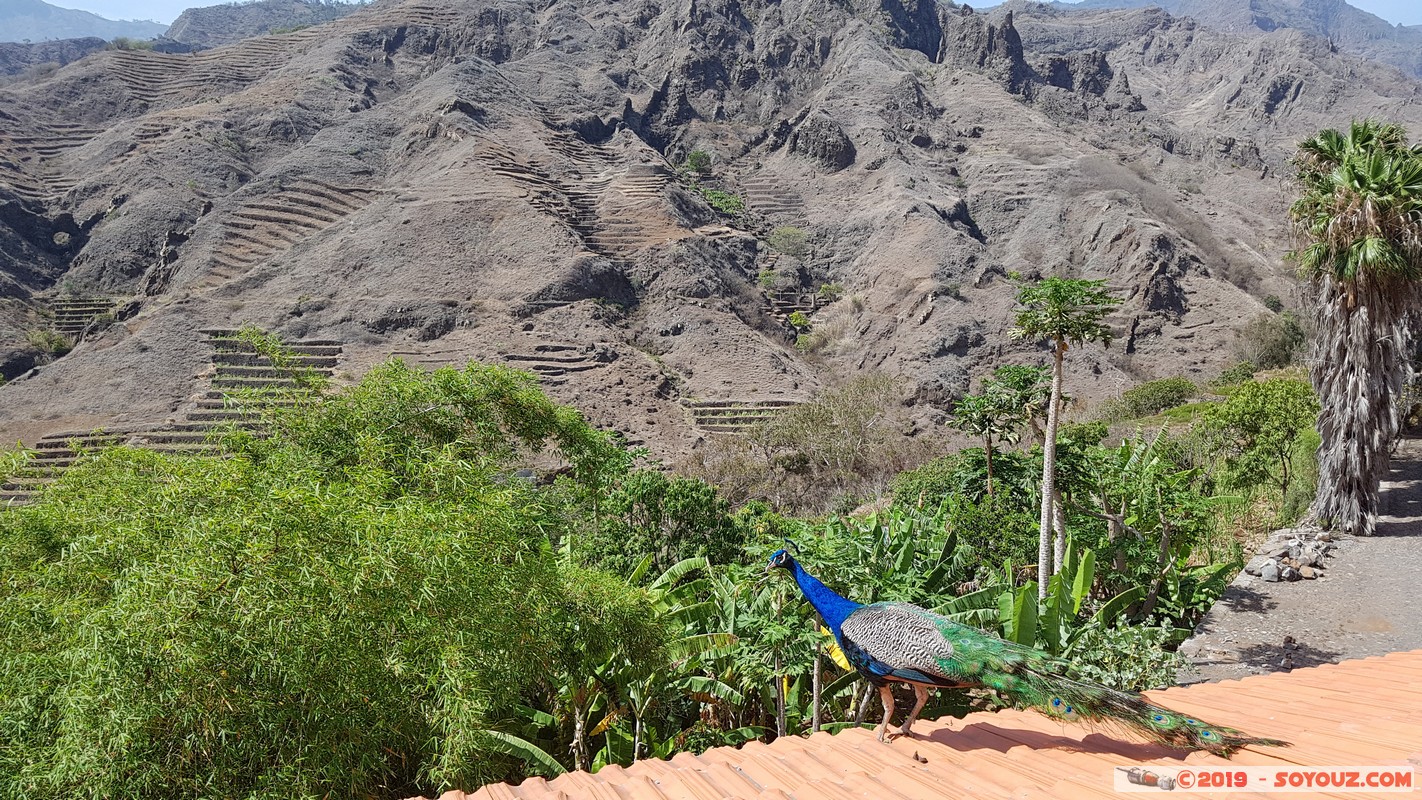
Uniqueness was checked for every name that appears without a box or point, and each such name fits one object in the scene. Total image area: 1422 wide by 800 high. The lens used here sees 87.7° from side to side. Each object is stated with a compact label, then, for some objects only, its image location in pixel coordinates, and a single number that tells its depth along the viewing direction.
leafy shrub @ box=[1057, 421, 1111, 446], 16.75
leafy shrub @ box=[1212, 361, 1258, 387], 33.81
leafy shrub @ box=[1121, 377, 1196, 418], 32.19
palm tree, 9.62
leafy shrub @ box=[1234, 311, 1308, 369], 35.84
